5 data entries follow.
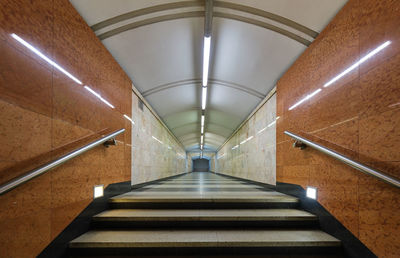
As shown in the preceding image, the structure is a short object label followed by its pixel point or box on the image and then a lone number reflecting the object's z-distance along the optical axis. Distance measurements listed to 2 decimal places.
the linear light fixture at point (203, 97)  5.44
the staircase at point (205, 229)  1.91
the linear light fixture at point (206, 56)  3.15
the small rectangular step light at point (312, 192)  2.54
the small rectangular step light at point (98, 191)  2.52
